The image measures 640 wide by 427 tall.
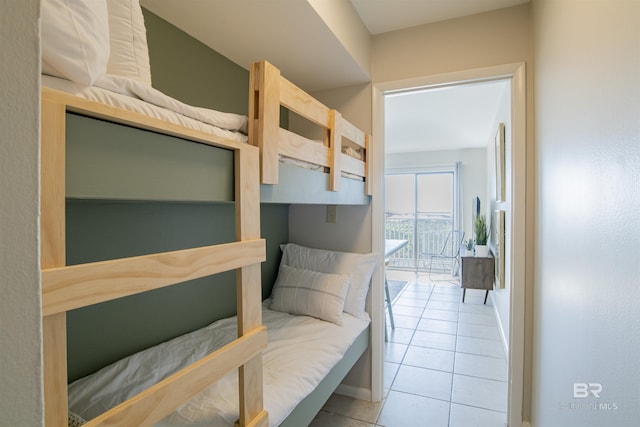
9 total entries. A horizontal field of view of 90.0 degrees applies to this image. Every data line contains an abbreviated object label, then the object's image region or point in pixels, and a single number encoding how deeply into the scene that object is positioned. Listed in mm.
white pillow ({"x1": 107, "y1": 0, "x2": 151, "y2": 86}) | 856
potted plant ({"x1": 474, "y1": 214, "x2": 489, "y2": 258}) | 4410
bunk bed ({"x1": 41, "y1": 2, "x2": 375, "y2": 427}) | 544
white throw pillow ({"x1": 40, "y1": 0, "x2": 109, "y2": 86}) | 535
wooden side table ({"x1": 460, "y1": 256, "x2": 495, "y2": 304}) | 4088
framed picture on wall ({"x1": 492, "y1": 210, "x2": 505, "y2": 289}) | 2956
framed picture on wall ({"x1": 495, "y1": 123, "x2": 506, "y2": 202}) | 3093
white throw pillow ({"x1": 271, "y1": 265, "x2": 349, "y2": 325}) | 1920
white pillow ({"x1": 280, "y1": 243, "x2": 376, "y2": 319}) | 2053
